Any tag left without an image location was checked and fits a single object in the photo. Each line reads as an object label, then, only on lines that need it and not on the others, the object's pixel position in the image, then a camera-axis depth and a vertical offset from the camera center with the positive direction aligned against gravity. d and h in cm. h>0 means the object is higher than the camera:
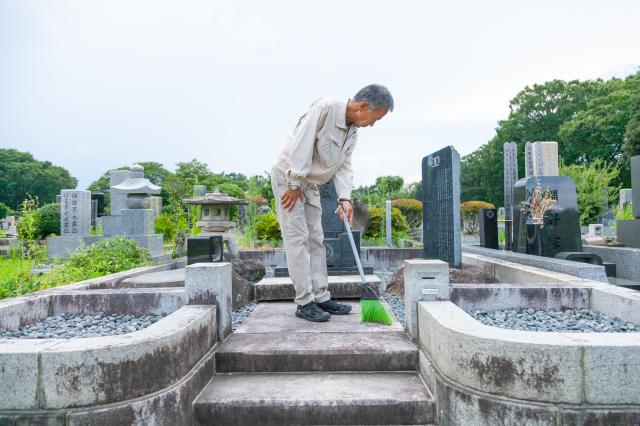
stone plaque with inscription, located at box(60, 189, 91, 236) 1052 +44
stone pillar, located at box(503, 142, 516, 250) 834 +109
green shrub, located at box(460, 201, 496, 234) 1715 +24
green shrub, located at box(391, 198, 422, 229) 1648 +59
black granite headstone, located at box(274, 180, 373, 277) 537 -22
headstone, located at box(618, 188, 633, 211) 1577 +105
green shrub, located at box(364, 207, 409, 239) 1271 +1
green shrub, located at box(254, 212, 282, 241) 1134 -6
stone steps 208 -87
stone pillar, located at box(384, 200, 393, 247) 1130 +13
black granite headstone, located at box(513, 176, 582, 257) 538 -3
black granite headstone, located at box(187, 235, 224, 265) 536 -28
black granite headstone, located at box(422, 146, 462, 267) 449 +22
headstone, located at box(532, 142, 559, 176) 890 +141
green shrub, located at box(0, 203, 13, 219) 3070 +143
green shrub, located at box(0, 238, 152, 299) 455 -51
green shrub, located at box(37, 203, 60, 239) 1269 +24
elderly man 290 +38
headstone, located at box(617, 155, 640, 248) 670 -2
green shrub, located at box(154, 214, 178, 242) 1280 +3
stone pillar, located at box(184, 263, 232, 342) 268 -39
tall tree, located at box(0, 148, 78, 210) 4244 +540
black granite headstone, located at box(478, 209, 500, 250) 718 -7
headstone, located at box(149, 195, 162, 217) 2134 +129
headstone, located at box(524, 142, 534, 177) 945 +149
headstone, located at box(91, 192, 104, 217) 1495 +108
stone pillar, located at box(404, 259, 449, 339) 268 -39
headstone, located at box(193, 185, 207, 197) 1451 +134
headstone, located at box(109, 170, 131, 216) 1184 +80
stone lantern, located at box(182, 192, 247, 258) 844 +32
